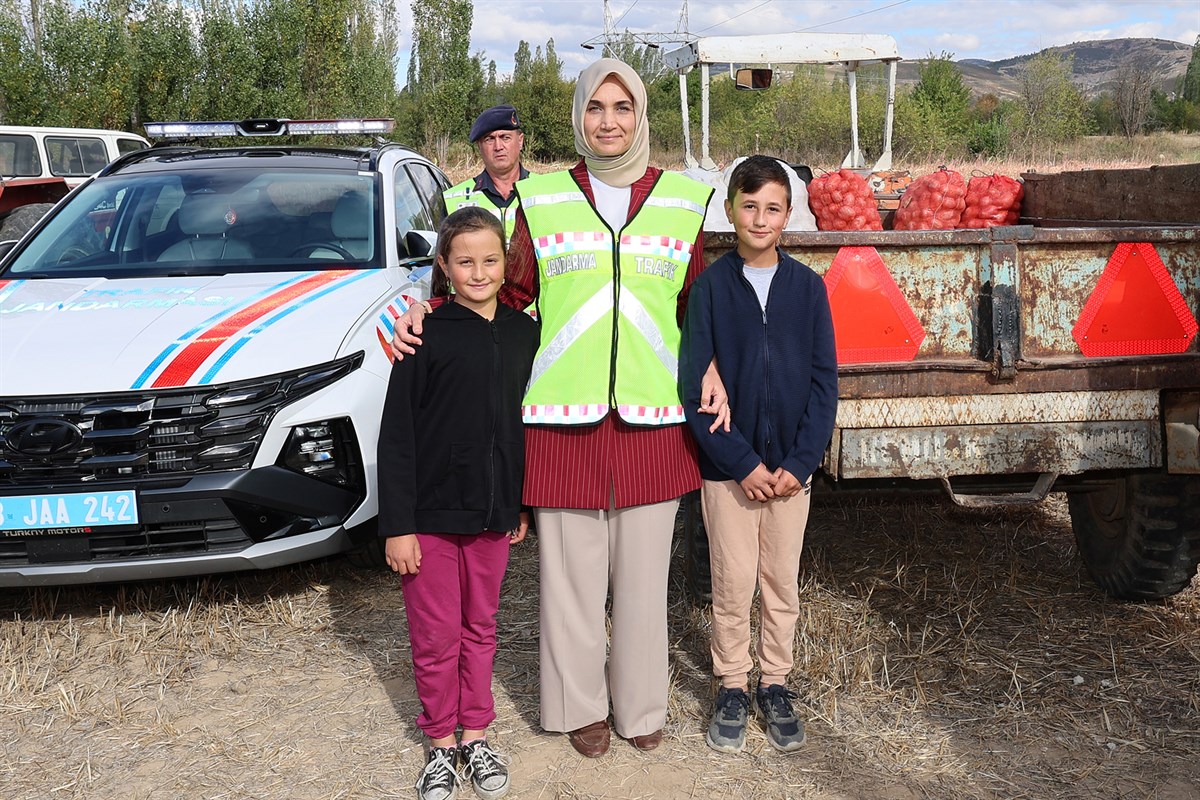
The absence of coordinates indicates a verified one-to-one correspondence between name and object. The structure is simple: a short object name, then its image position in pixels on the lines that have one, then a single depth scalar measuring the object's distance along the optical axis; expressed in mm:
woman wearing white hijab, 2744
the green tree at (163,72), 25141
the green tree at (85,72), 23078
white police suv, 3396
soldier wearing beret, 5008
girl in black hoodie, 2713
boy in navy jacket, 2863
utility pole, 45938
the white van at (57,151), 12242
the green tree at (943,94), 39125
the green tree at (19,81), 22047
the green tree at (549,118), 42875
